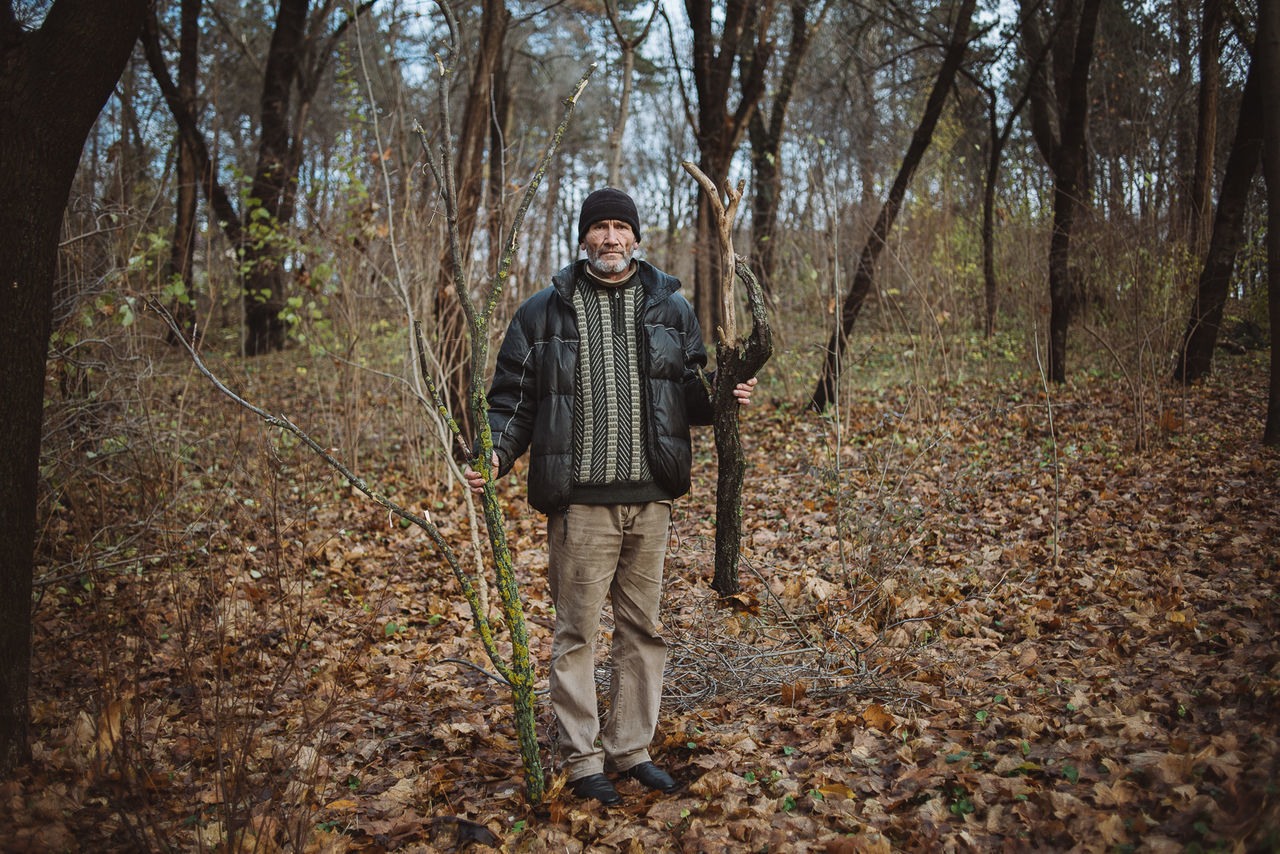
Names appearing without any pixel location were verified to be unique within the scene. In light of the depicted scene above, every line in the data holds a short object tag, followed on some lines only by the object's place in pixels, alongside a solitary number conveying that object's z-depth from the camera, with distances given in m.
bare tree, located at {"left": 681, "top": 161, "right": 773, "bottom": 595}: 3.56
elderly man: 2.85
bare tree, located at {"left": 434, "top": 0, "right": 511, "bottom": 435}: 7.19
